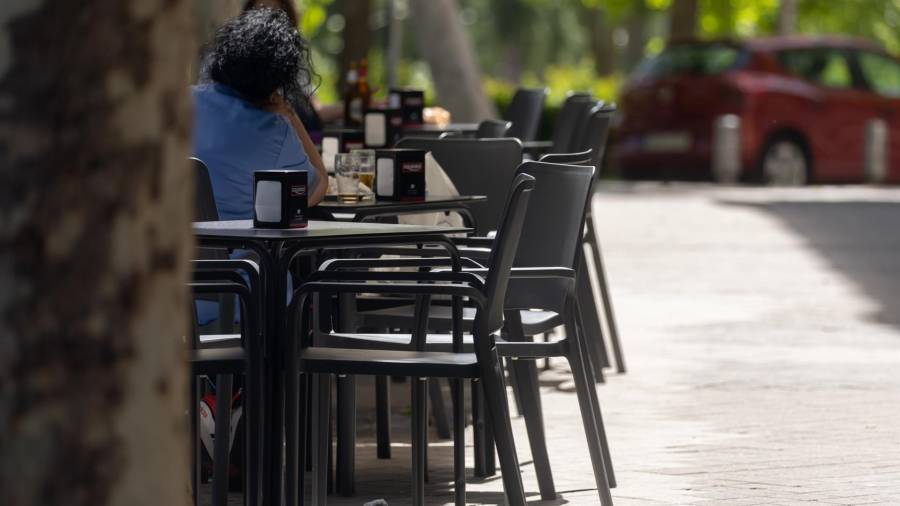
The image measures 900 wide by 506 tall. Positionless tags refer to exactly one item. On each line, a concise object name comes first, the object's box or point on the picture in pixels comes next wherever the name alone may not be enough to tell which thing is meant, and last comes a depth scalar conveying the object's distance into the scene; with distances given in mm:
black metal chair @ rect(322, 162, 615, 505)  10867
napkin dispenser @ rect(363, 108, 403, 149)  18484
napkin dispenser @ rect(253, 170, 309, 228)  10047
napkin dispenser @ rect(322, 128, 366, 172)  16000
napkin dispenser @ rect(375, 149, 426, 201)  12734
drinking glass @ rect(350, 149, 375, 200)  13242
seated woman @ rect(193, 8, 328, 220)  12070
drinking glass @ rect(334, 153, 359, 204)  12914
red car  43719
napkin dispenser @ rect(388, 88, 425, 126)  21250
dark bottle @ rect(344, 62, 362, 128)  21844
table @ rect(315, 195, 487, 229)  12234
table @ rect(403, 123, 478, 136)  20348
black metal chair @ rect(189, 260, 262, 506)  9523
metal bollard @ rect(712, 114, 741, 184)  43562
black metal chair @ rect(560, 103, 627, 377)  16375
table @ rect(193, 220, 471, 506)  9469
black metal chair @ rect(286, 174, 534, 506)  9312
